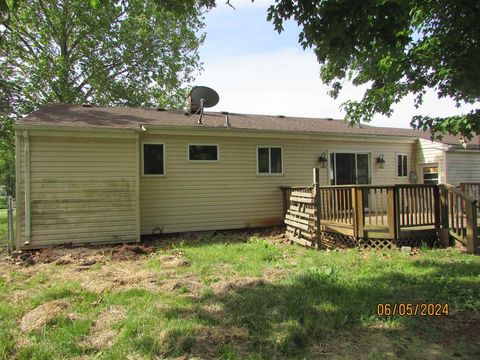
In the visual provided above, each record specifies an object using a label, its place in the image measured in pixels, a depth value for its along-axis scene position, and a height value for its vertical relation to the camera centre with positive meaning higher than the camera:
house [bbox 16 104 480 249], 8.31 +0.59
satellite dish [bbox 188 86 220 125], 12.32 +3.17
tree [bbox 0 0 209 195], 18.83 +8.11
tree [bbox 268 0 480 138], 3.91 +1.98
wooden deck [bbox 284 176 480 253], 7.62 -0.82
